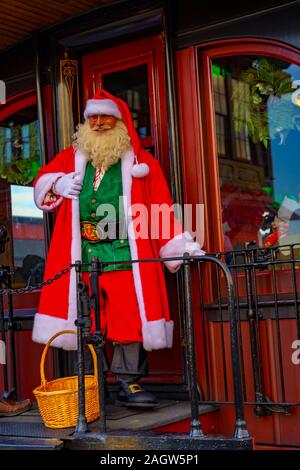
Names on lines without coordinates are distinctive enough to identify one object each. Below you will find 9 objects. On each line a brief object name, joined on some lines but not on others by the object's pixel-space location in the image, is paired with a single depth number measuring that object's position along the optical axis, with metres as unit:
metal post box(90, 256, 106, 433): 4.05
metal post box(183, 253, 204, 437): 3.84
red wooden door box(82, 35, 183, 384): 5.48
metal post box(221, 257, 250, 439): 3.78
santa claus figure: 4.90
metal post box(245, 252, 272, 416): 4.76
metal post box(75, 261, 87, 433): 4.13
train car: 4.84
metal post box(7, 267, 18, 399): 5.53
